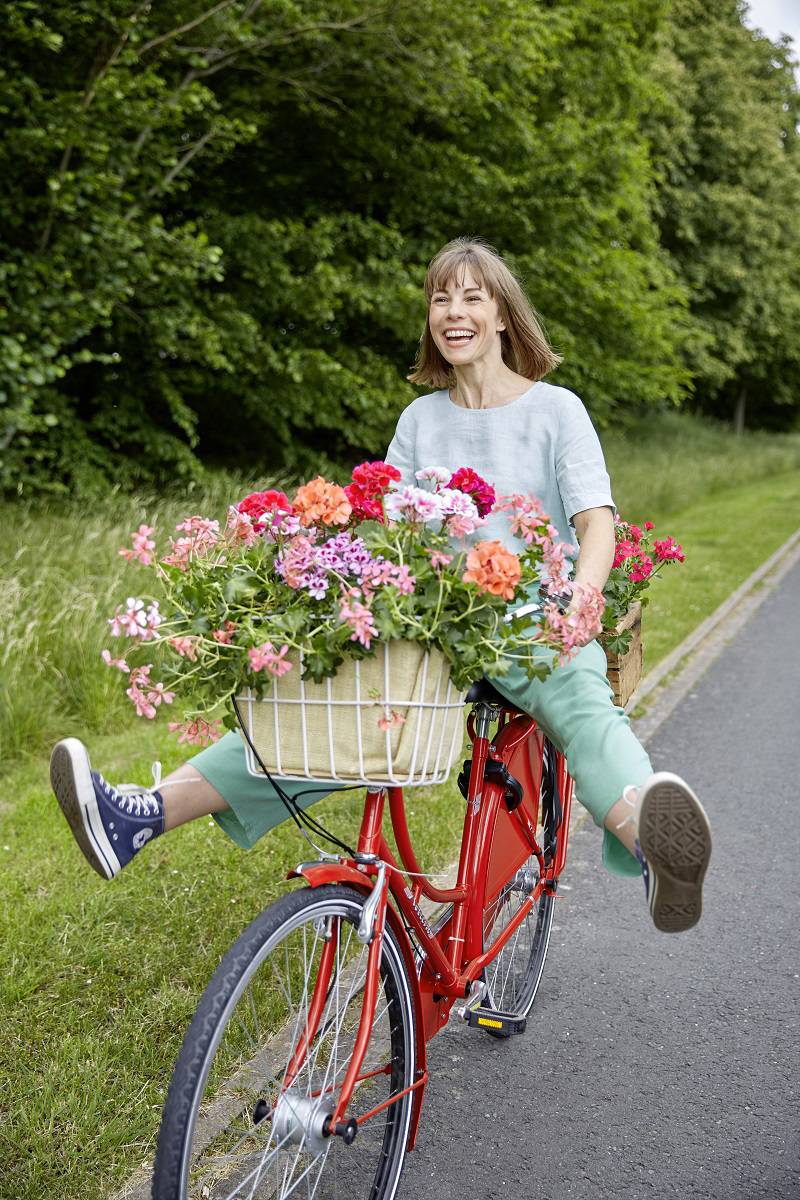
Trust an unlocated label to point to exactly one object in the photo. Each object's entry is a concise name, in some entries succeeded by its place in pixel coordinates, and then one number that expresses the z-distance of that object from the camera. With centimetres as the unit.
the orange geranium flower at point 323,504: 204
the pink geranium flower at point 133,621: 200
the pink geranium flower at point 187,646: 199
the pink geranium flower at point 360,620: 190
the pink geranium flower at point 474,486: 217
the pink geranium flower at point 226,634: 197
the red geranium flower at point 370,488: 212
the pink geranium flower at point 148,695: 209
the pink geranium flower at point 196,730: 217
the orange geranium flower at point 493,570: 198
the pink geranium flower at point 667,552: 314
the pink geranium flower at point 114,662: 209
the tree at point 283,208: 841
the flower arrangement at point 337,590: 196
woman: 200
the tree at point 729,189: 2700
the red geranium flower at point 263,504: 209
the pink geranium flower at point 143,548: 202
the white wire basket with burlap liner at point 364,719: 198
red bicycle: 194
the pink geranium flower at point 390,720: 194
